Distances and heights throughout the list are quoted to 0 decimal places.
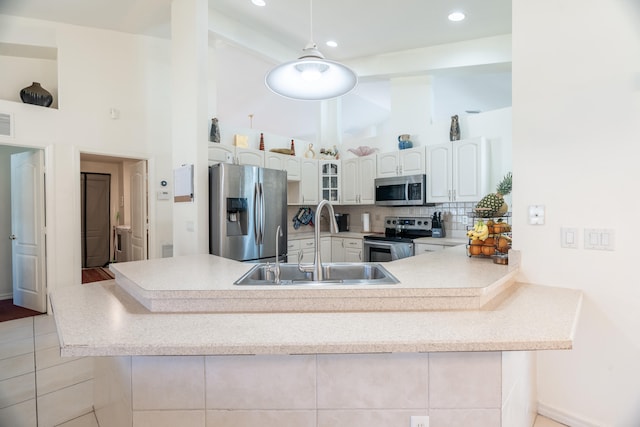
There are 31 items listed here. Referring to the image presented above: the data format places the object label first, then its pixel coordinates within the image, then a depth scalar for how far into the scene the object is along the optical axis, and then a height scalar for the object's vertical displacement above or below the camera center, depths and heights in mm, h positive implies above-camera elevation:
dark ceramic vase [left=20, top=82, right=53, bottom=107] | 3588 +1323
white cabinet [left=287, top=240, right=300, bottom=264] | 4500 -521
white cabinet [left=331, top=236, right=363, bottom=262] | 4684 -559
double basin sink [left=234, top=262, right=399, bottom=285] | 1969 -378
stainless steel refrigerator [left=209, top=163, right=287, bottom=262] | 3320 +15
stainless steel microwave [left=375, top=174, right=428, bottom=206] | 4215 +278
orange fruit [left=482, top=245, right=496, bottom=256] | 2135 -261
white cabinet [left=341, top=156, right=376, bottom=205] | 4793 +474
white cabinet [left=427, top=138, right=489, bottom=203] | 3779 +482
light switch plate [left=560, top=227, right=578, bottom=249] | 1776 -151
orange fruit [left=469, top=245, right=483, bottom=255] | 2195 -266
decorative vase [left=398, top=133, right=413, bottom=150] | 4539 +968
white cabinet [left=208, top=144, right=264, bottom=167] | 3760 +704
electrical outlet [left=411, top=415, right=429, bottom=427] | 1235 -797
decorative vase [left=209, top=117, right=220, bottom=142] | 3893 +965
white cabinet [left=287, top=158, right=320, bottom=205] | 4891 +389
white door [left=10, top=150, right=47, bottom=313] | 3832 -201
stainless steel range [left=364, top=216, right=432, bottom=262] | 4116 -361
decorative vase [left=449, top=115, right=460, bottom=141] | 4133 +1037
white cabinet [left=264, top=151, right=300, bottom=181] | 4418 +689
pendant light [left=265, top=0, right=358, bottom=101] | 1878 +833
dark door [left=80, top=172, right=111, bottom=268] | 6879 -115
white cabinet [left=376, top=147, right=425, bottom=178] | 4285 +667
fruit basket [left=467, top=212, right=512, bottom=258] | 2100 -189
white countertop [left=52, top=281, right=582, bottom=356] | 1085 -435
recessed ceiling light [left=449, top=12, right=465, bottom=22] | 3625 +2196
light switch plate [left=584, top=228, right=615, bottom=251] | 1671 -152
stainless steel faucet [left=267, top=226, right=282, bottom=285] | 1927 -351
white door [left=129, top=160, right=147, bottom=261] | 4355 +42
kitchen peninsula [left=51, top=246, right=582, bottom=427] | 1097 -466
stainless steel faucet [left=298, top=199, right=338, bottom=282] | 1857 -185
